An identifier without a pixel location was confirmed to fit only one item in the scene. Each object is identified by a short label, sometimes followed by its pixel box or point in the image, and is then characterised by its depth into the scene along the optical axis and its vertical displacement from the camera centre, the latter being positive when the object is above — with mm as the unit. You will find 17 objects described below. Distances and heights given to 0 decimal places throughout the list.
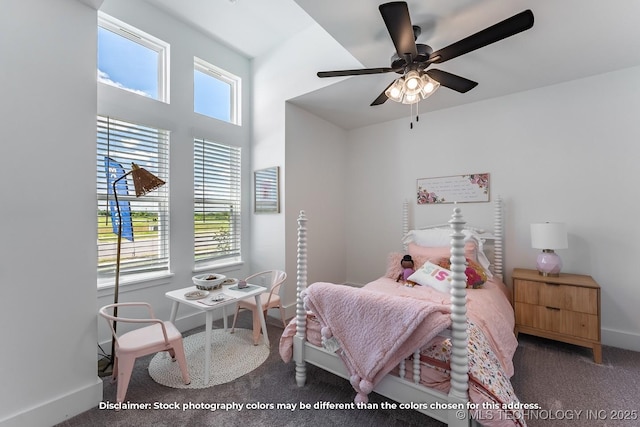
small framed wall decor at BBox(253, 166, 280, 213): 3279 +320
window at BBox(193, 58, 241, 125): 3184 +1575
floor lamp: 2119 +259
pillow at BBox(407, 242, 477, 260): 2807 -420
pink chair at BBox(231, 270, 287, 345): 2588 -911
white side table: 1991 -696
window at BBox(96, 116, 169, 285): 2412 +124
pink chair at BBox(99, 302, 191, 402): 1765 -914
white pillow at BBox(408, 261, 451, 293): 2359 -601
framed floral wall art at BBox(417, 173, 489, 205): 3176 +314
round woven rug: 2047 -1276
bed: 1335 -814
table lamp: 2463 -283
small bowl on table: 2346 -607
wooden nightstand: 2241 -860
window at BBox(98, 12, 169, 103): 2457 +1573
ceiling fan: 1427 +1068
